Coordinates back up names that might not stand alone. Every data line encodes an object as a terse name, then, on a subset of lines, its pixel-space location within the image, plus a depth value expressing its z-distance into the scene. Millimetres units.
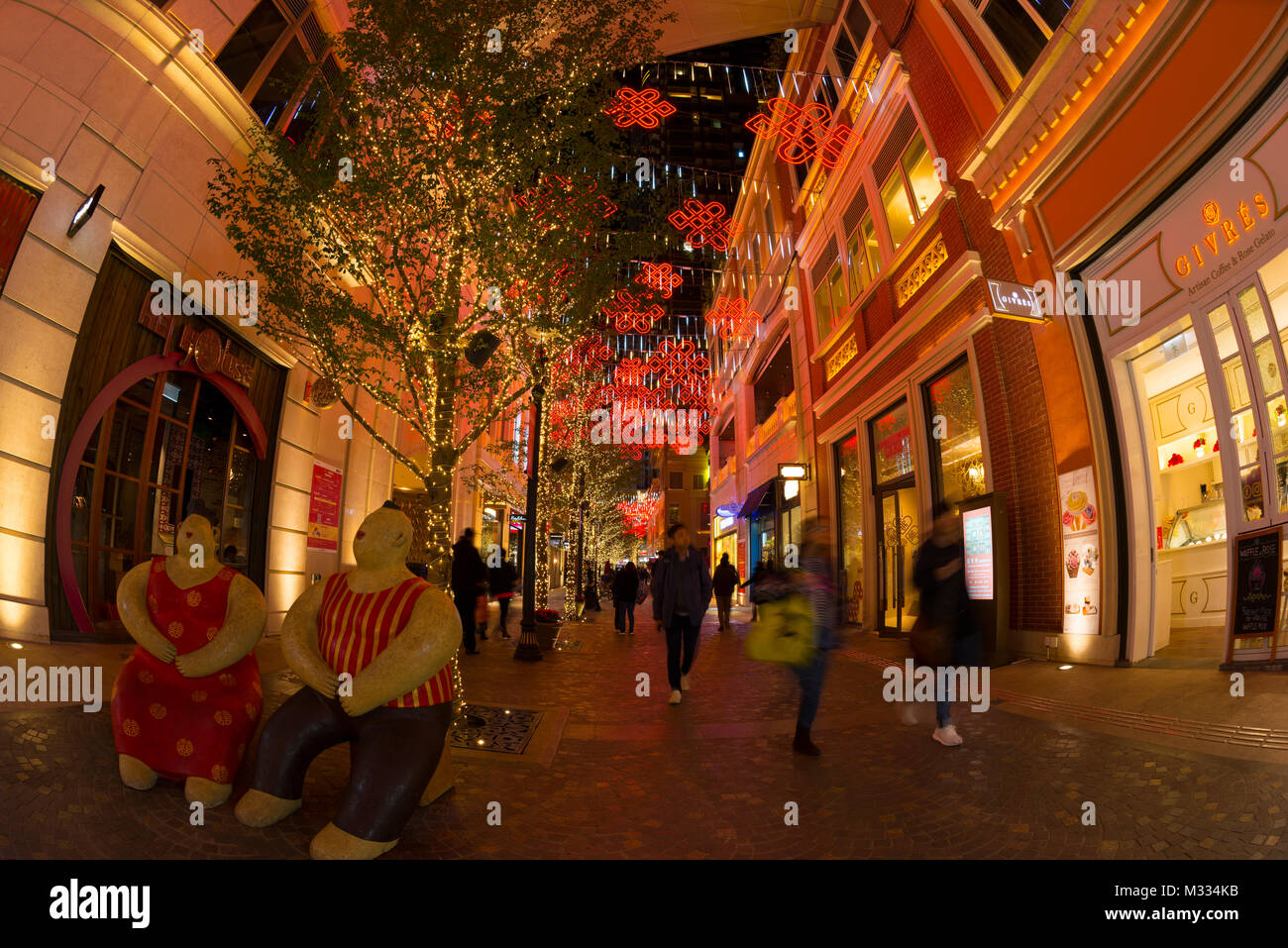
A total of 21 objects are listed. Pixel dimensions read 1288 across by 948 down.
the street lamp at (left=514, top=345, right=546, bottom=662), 9961
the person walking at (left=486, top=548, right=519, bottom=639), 13352
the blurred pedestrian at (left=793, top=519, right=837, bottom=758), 4941
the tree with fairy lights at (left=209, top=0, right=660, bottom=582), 6391
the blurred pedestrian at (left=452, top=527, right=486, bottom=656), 9672
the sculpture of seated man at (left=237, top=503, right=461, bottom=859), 2746
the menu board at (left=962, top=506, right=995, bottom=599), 8516
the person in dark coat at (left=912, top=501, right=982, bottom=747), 5137
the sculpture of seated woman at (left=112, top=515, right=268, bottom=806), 3312
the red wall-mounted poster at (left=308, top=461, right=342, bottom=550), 11984
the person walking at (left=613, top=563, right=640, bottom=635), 15633
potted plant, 10974
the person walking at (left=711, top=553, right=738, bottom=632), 16312
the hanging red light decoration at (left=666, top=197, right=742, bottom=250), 13508
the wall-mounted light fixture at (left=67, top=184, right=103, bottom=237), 7055
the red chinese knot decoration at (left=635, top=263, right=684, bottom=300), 13599
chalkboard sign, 5715
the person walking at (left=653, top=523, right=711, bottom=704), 7184
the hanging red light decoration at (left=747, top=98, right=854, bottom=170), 12367
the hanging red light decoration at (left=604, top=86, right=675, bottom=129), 10188
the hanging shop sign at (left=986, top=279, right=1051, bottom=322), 8180
